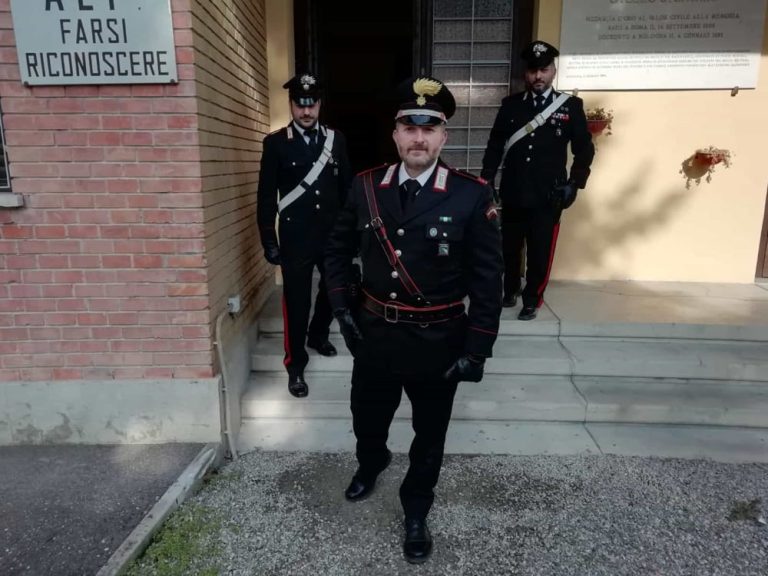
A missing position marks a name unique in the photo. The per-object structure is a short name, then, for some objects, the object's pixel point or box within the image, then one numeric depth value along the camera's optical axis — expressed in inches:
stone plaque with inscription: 184.2
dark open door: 191.9
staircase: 131.6
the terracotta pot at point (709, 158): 188.2
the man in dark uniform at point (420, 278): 85.5
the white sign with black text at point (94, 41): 104.2
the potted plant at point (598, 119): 186.1
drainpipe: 120.4
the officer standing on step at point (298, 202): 130.7
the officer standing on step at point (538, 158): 150.6
